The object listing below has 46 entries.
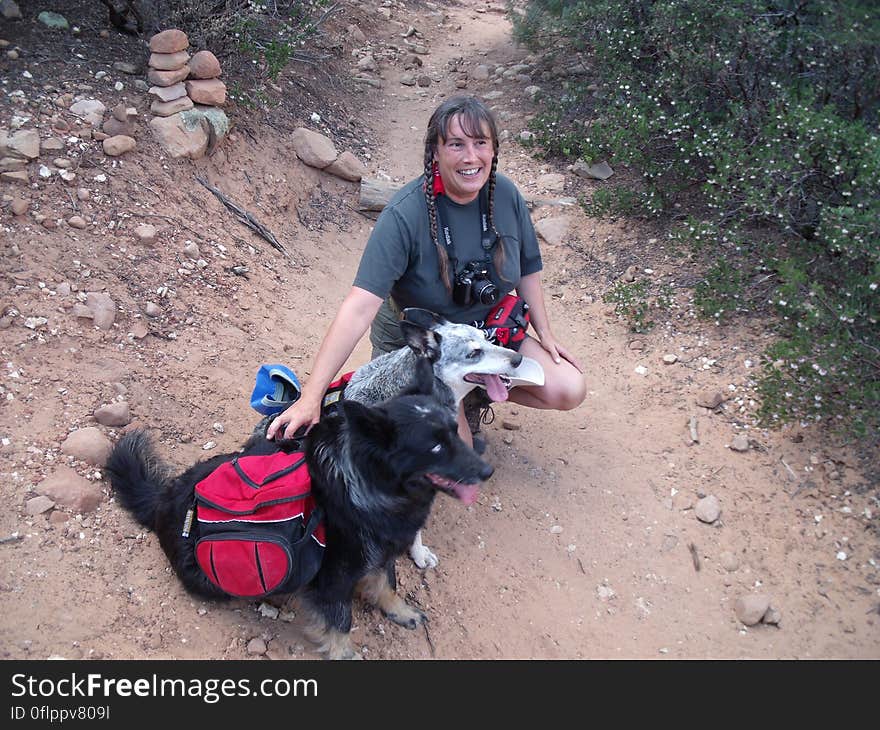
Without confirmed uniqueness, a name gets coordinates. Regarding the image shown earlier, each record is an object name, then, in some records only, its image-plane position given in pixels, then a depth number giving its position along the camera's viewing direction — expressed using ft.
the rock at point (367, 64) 28.91
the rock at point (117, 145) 17.27
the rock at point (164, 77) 18.65
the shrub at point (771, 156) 12.96
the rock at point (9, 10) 19.27
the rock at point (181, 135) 18.30
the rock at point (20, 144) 15.74
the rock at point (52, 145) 16.39
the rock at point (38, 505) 10.46
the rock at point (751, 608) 10.82
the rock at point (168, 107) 18.53
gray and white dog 11.28
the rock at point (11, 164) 15.57
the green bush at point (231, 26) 20.72
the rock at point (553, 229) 20.34
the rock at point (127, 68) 19.29
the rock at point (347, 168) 22.07
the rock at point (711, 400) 14.39
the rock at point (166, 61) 18.60
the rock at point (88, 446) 11.41
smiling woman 10.81
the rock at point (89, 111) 17.49
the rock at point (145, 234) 16.42
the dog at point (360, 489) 8.63
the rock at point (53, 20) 19.94
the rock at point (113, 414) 12.21
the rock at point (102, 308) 14.20
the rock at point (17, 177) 15.40
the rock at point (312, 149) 21.65
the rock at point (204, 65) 19.21
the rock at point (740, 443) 13.43
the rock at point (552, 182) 22.17
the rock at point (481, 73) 29.58
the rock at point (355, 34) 30.43
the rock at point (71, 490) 10.69
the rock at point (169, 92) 18.65
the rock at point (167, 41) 18.51
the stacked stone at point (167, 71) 18.54
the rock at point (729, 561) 11.71
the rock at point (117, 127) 17.60
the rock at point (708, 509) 12.42
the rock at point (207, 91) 19.16
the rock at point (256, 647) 10.06
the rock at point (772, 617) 10.83
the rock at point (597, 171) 21.97
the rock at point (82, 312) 13.98
